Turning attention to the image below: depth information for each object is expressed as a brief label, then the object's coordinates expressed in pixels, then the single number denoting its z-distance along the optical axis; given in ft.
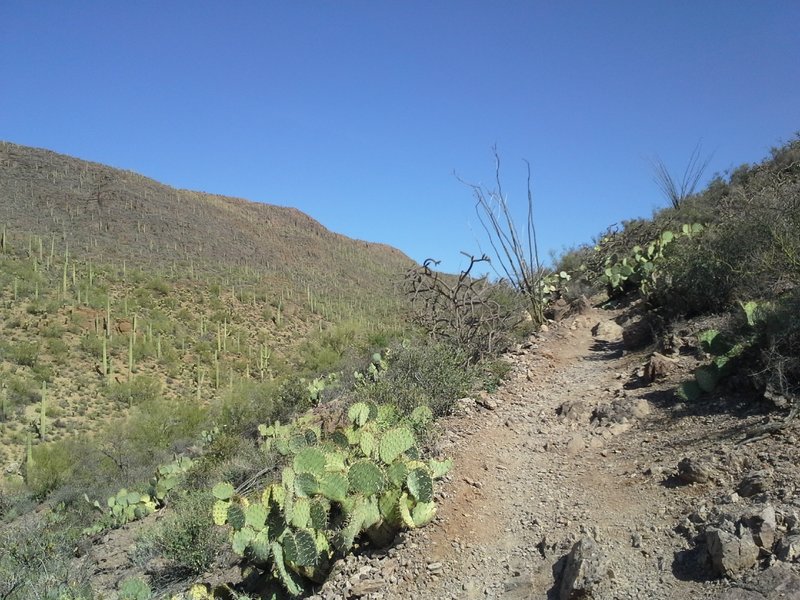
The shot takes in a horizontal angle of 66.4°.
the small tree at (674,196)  53.83
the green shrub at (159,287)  100.68
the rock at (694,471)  14.19
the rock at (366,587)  14.40
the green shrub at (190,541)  21.70
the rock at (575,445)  18.98
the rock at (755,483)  12.83
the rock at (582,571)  11.71
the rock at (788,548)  10.31
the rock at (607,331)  31.12
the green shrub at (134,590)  19.03
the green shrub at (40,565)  19.57
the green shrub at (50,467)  48.29
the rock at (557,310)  36.50
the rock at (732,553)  10.80
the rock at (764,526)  10.87
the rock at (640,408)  19.79
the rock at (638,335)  28.14
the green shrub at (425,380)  23.70
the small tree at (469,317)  31.07
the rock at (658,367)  22.09
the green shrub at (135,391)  71.61
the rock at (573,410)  21.55
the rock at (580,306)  35.78
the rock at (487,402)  23.59
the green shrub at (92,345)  78.84
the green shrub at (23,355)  71.51
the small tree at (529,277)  37.24
